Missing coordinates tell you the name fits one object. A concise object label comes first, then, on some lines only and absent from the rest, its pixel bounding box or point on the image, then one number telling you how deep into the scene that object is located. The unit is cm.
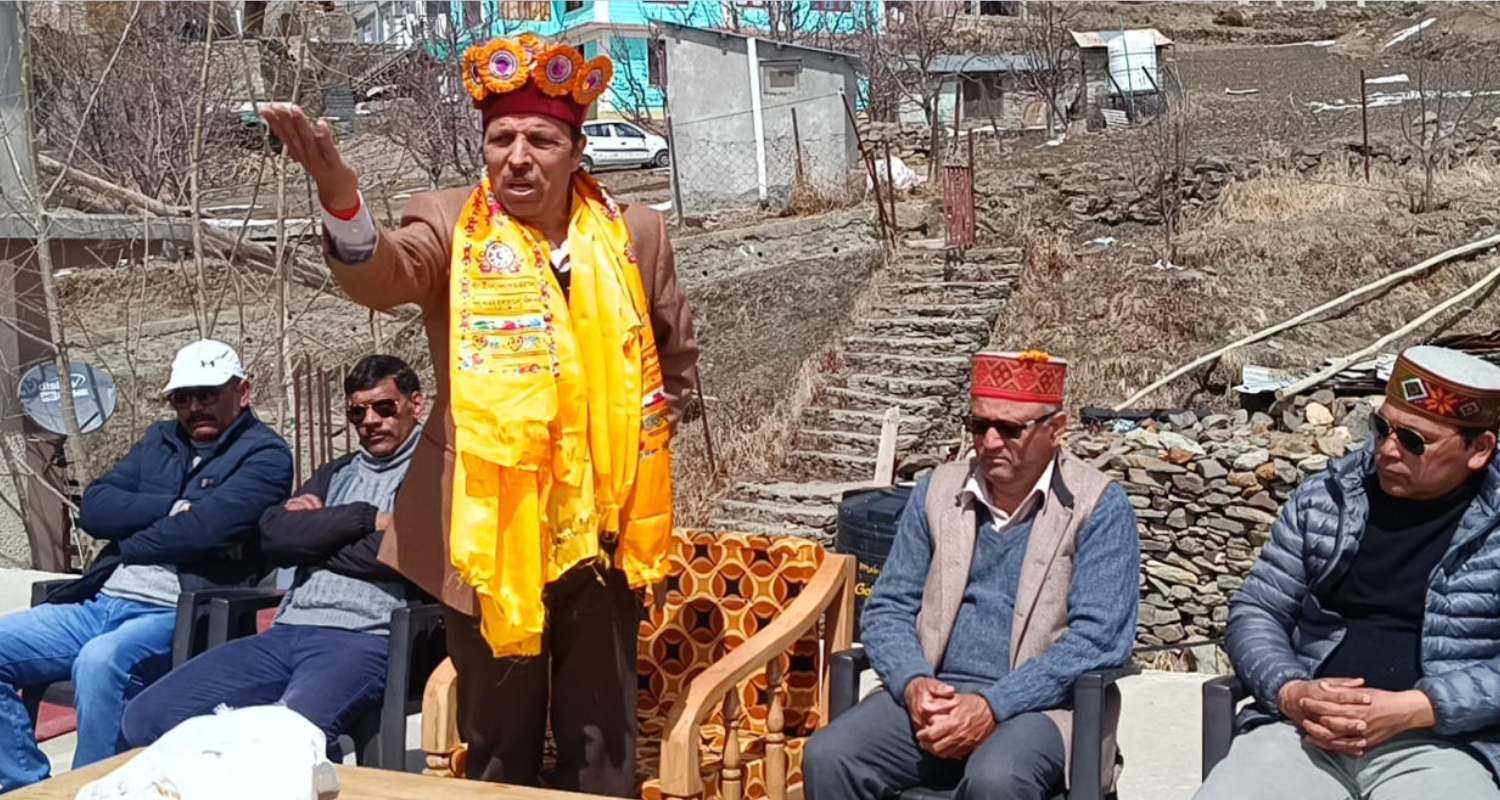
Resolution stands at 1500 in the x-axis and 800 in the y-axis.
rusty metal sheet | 1534
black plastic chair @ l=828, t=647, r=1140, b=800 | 310
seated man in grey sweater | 377
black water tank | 705
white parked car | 2600
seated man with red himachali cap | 326
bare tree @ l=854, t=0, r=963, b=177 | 2695
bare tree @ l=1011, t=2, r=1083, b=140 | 2531
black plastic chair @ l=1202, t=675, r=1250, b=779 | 318
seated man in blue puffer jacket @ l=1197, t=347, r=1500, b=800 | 300
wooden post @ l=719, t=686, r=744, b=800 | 348
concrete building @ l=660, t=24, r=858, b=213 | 1928
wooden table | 306
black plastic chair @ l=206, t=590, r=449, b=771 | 364
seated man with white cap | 416
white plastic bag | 282
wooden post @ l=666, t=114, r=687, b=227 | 1853
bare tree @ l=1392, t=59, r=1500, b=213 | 1467
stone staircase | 1244
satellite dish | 745
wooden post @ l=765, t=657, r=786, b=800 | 361
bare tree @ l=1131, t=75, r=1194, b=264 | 1561
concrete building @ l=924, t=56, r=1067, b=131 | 2733
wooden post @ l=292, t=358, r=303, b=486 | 804
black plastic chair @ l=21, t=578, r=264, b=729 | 408
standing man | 301
